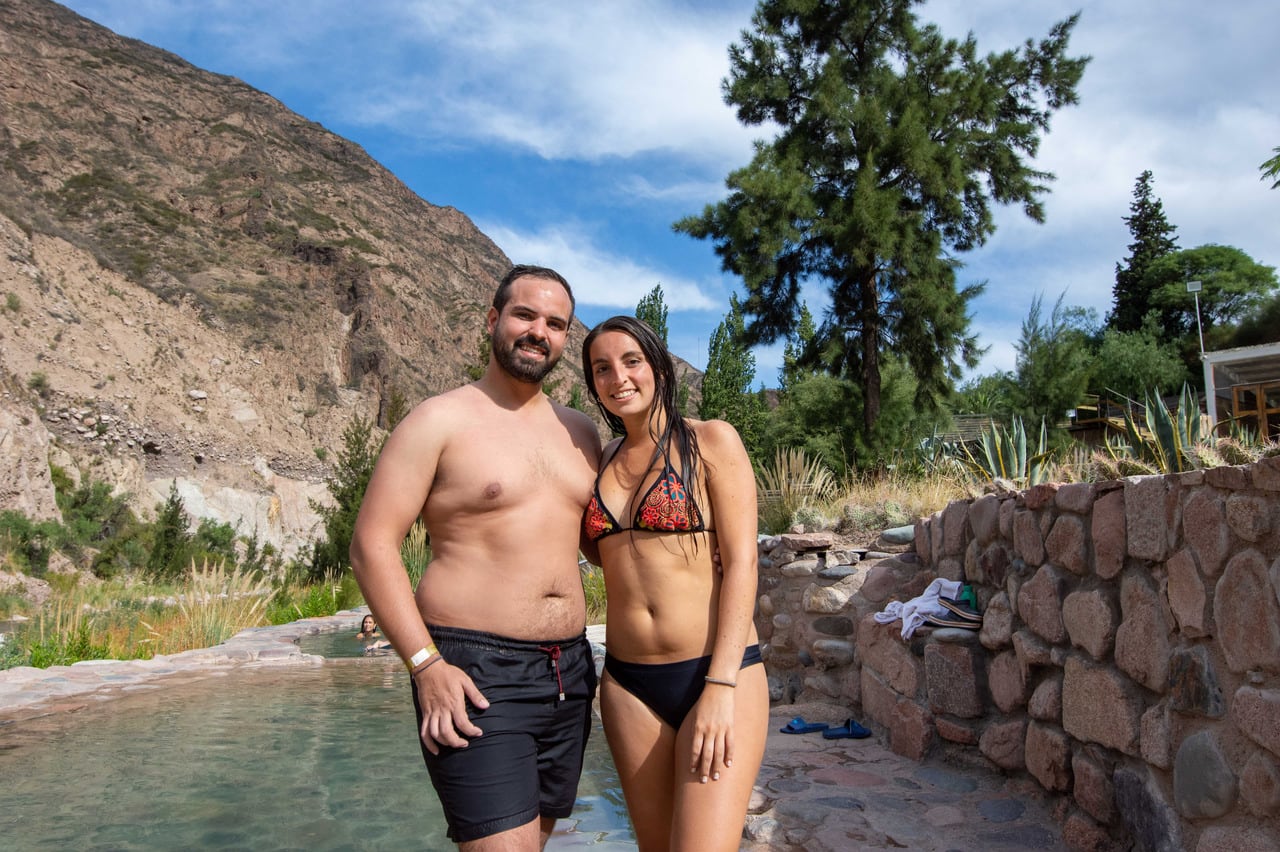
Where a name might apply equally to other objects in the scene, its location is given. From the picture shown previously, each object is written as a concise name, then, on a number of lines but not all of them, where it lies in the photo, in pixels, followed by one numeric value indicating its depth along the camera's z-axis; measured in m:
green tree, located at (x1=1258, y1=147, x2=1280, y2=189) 11.93
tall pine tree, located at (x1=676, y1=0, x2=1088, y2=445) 14.24
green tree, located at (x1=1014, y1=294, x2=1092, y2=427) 21.19
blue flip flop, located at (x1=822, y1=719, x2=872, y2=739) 4.73
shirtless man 1.89
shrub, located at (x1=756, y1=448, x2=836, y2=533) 7.98
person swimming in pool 10.22
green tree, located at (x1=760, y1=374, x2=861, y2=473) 16.58
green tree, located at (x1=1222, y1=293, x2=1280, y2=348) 36.03
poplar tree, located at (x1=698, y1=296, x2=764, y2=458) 20.91
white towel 4.31
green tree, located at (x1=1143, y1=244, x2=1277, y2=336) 42.03
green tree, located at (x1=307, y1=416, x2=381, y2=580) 15.44
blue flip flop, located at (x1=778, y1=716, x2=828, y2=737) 4.91
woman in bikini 1.90
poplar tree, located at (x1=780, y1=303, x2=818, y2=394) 15.77
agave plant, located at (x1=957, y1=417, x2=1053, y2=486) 6.45
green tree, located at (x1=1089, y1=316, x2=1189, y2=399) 35.47
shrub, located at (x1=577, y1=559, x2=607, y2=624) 9.38
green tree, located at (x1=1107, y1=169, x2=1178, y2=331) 44.00
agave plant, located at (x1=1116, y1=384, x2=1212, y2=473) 4.14
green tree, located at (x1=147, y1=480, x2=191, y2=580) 15.46
